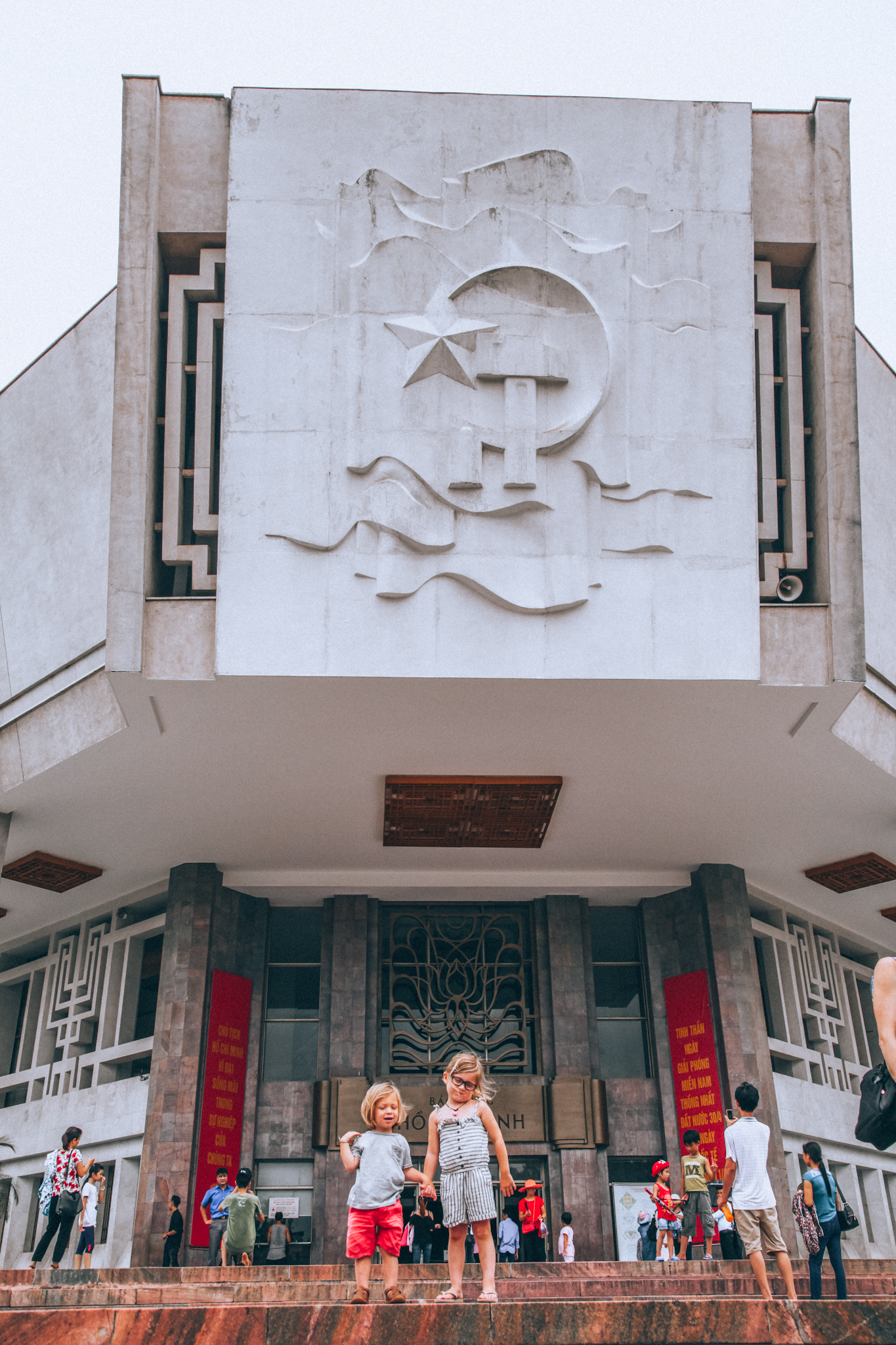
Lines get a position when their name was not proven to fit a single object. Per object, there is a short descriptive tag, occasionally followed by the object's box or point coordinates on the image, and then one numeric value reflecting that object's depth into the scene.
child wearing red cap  14.16
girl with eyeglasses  6.76
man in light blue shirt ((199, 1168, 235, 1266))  14.23
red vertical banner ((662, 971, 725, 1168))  16.84
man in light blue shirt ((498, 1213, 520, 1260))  15.30
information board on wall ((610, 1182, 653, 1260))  16.80
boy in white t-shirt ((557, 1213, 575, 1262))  16.14
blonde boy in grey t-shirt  6.76
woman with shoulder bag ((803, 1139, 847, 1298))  8.27
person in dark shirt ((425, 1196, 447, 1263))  15.68
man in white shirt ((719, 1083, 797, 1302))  7.85
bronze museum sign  16.95
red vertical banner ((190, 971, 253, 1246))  16.31
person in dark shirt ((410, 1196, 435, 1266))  15.45
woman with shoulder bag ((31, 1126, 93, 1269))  11.38
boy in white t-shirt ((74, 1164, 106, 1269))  13.91
